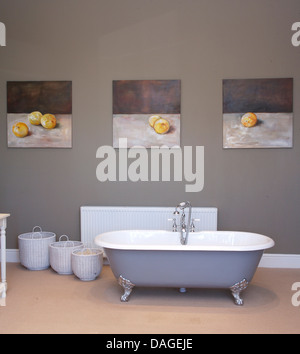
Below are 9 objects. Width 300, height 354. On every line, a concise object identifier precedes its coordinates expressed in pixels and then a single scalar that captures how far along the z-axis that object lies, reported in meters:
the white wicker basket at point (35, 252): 4.03
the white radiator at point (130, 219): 4.14
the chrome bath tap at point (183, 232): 3.58
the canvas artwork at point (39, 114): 4.31
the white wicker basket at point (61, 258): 3.87
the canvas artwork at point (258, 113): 4.15
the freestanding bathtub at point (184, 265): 3.02
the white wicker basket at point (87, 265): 3.65
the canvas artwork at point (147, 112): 4.24
